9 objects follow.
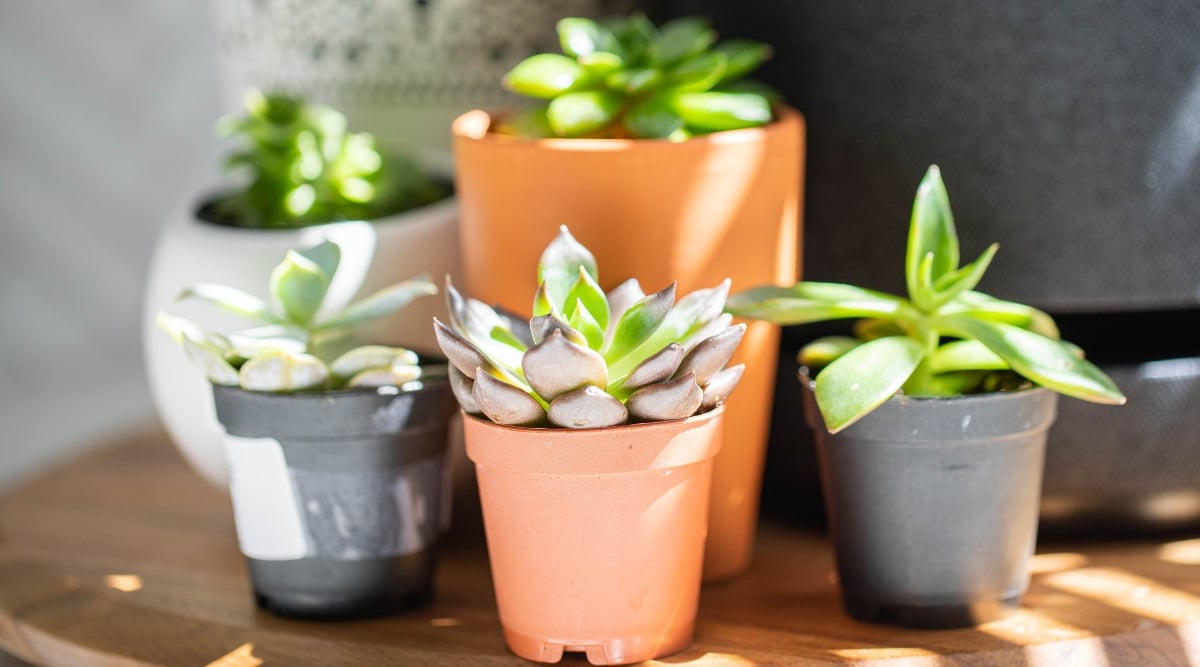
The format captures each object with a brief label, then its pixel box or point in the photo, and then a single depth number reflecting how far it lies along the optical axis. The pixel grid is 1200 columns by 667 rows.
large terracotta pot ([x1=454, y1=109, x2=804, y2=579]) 0.66
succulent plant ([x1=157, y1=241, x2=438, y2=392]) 0.64
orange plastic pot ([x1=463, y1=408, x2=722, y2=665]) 0.61
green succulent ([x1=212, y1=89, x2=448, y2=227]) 0.72
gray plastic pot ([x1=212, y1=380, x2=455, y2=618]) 0.65
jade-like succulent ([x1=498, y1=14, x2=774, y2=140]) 0.67
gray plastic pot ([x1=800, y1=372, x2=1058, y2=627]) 0.63
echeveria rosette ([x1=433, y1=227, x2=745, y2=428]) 0.60
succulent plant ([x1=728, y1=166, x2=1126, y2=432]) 0.62
